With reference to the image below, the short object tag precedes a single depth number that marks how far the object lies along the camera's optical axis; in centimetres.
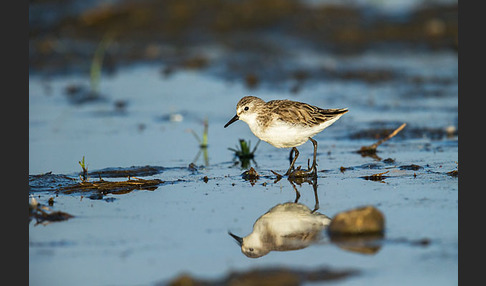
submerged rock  1202
